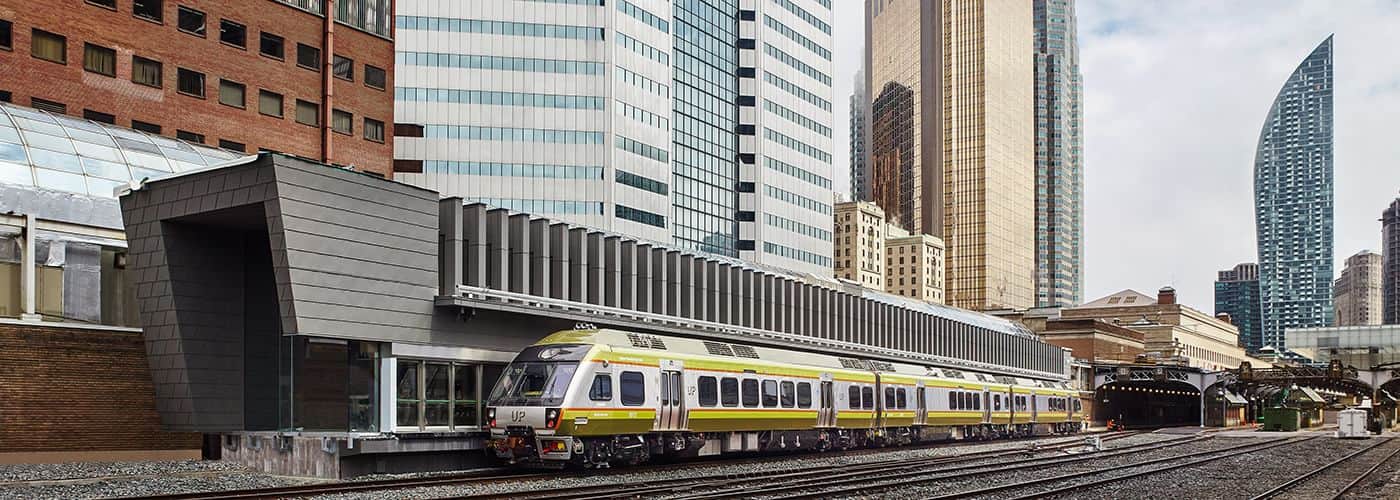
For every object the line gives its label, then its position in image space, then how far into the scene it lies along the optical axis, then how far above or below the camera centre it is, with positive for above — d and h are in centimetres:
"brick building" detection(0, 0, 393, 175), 4697 +976
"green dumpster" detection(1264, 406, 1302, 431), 8694 -784
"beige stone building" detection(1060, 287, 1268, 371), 16838 -254
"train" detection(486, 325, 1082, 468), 3162 -287
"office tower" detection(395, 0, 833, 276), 10088 +1664
